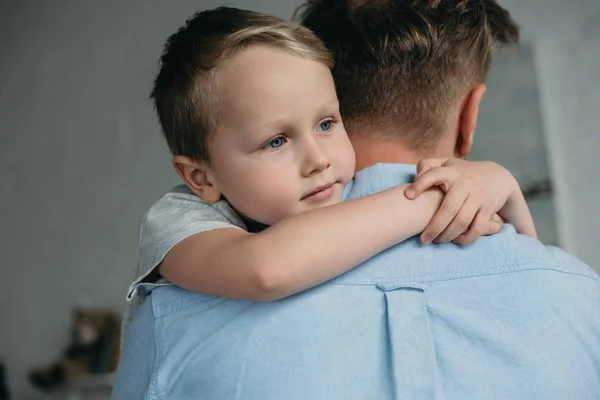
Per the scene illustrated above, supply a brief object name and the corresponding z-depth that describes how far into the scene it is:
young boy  0.74
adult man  0.72
